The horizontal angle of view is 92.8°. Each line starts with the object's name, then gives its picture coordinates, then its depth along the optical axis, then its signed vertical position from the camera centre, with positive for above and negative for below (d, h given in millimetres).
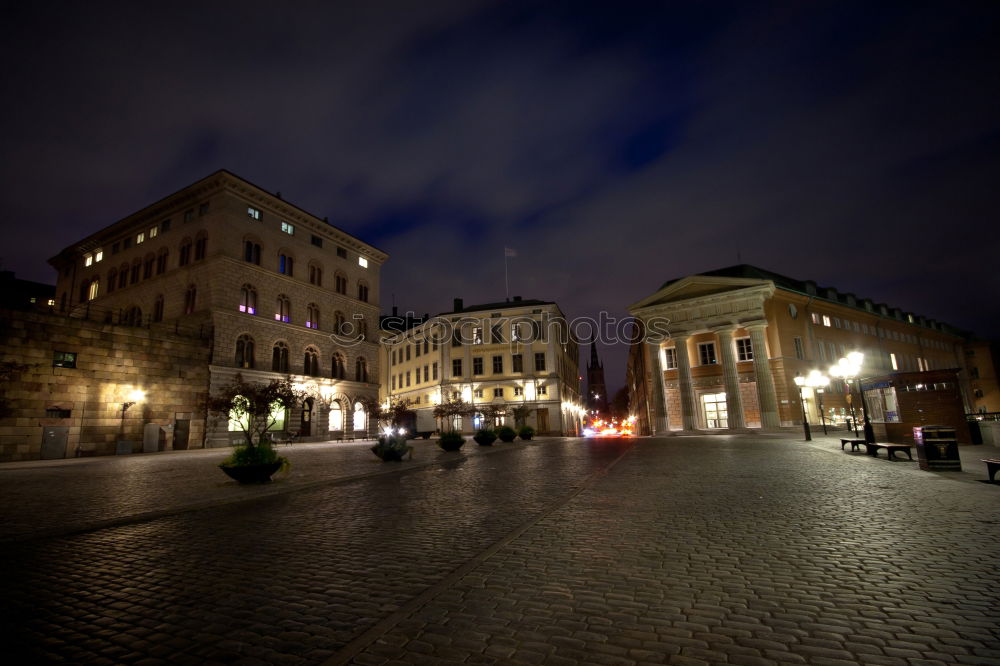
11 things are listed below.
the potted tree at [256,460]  12750 -895
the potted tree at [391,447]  19609 -1015
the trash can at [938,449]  12375 -1156
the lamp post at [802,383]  26669 +1434
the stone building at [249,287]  36844 +12192
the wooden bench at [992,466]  10195 -1355
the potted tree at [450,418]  26094 +307
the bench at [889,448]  15083 -1383
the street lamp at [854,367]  18641 +1597
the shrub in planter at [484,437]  31625 -1152
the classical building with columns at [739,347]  39375 +5653
